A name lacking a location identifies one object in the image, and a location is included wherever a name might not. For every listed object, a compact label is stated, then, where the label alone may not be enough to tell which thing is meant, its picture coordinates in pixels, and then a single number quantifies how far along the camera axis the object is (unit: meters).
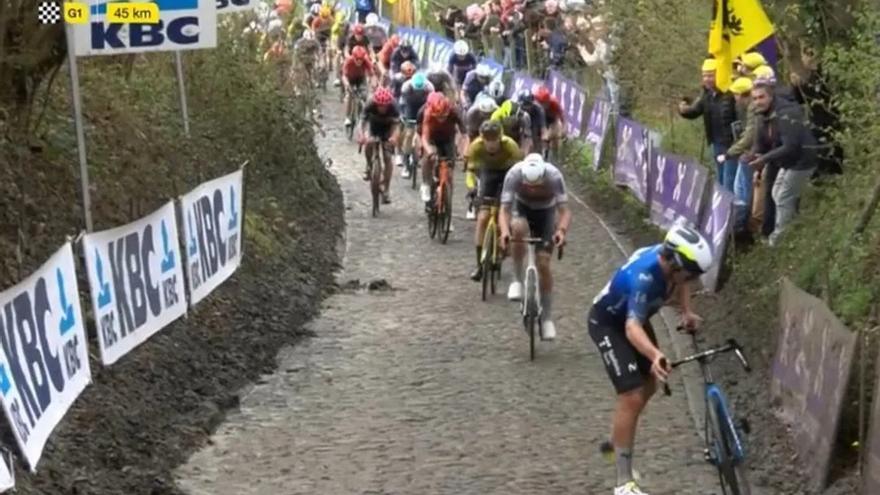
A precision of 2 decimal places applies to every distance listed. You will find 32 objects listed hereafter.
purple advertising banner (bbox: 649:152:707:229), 18.83
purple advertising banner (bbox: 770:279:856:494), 10.45
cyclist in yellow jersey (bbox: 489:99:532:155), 18.84
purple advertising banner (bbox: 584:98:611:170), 26.69
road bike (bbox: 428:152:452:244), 21.36
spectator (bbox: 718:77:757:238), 16.39
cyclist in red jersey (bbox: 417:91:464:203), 21.66
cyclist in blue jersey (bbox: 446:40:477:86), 33.41
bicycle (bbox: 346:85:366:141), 33.16
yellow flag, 17.09
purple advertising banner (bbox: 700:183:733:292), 16.98
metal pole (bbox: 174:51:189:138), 17.30
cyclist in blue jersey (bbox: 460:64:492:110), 27.69
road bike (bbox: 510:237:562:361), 14.88
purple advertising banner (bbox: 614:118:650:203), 22.83
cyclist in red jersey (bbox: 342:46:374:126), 32.91
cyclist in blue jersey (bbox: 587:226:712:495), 9.92
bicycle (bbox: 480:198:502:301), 17.39
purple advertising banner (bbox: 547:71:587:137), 28.75
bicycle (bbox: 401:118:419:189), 26.75
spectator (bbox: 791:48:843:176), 15.47
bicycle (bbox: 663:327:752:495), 10.00
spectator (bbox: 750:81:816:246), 15.46
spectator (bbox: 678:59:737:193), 18.08
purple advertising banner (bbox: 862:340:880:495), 9.34
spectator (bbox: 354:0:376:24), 52.56
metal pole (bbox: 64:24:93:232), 12.82
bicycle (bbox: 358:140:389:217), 23.92
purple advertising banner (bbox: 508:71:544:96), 31.42
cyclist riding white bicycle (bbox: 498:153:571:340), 14.85
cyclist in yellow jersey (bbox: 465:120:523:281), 17.42
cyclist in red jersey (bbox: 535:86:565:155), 23.05
